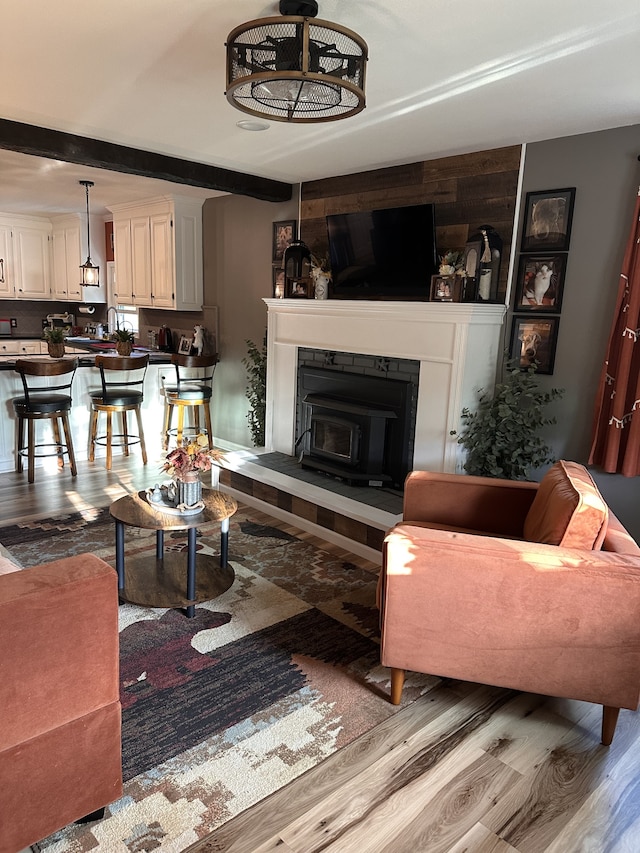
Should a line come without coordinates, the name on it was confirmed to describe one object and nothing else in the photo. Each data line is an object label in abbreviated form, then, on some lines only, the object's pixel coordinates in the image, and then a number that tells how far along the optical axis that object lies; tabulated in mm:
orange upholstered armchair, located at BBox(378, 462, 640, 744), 1989
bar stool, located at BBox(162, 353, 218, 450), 5516
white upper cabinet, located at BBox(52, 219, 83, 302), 7750
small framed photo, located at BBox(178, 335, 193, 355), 6258
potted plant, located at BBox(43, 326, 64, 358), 5418
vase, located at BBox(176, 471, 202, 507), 2850
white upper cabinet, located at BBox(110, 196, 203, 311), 5875
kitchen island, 4961
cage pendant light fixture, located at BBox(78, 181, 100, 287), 6320
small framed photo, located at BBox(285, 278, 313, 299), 4730
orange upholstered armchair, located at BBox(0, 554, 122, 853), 1453
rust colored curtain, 3109
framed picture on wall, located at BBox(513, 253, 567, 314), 3477
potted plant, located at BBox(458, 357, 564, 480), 3465
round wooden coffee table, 2761
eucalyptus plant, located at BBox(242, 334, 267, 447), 5285
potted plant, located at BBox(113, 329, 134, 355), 5758
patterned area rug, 1810
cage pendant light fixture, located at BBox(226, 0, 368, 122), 1896
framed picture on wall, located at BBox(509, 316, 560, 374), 3551
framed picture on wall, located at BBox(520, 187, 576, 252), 3393
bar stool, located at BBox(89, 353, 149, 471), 5035
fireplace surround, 3648
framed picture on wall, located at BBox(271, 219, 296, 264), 5137
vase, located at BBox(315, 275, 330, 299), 4629
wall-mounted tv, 4004
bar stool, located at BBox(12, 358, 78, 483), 4641
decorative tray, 2818
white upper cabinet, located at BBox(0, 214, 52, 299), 7855
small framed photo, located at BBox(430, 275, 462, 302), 3719
